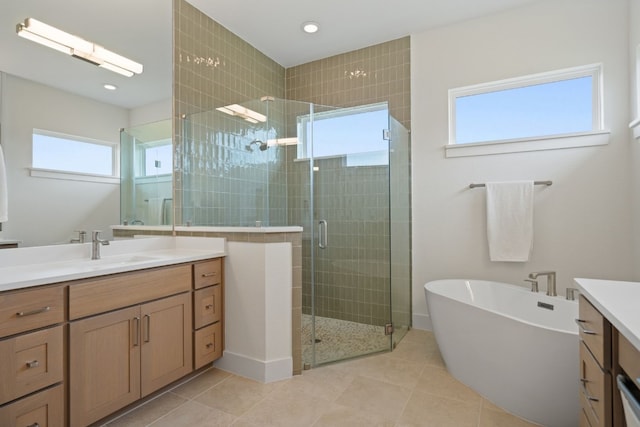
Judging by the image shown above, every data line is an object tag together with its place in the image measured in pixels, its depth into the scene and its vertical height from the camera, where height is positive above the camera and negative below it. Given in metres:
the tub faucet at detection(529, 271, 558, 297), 2.29 -0.50
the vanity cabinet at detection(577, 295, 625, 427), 0.99 -0.53
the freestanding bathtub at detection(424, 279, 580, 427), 1.58 -0.77
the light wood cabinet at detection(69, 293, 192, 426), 1.45 -0.73
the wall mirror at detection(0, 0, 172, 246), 1.70 +0.72
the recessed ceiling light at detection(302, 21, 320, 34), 2.90 +1.73
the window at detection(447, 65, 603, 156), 2.49 +0.87
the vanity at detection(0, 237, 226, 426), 1.27 -0.55
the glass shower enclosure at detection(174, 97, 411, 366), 2.61 +0.22
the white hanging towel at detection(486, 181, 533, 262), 2.56 -0.05
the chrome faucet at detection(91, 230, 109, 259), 1.94 -0.19
